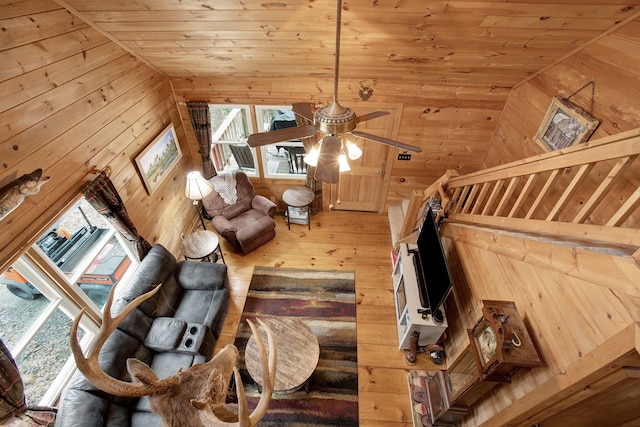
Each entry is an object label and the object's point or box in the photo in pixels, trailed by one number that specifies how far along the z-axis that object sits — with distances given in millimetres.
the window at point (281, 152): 4257
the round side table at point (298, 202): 4363
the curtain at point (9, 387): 1770
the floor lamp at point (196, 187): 3371
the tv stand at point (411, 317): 2693
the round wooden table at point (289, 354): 2471
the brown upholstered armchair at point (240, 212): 4027
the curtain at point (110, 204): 2520
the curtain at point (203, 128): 3976
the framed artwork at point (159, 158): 3286
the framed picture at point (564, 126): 2430
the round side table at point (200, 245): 3518
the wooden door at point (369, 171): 3904
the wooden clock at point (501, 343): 1615
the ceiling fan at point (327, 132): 1443
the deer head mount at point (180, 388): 1385
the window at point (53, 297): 2178
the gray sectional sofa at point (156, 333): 2107
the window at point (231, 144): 4609
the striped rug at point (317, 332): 2699
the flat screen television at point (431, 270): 2432
